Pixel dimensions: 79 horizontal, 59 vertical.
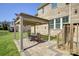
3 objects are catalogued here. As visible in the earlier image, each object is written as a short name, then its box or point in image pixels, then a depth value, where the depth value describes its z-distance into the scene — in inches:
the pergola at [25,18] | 91.1
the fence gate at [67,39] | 81.6
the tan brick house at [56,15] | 126.1
